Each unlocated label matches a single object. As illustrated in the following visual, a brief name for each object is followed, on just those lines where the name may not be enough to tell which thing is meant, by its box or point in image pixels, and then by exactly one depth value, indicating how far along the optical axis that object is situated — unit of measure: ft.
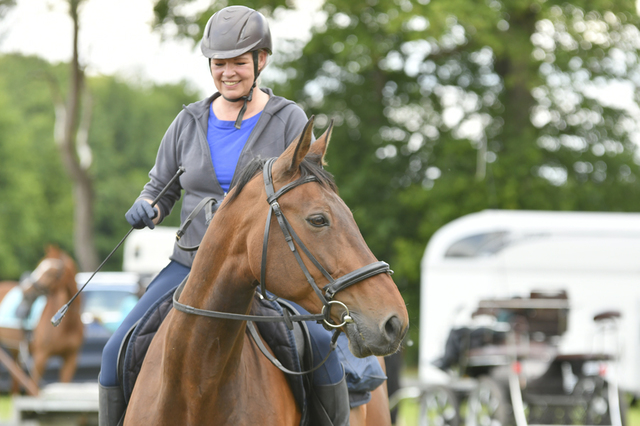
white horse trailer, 91.81
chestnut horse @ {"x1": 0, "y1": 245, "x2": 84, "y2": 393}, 77.82
